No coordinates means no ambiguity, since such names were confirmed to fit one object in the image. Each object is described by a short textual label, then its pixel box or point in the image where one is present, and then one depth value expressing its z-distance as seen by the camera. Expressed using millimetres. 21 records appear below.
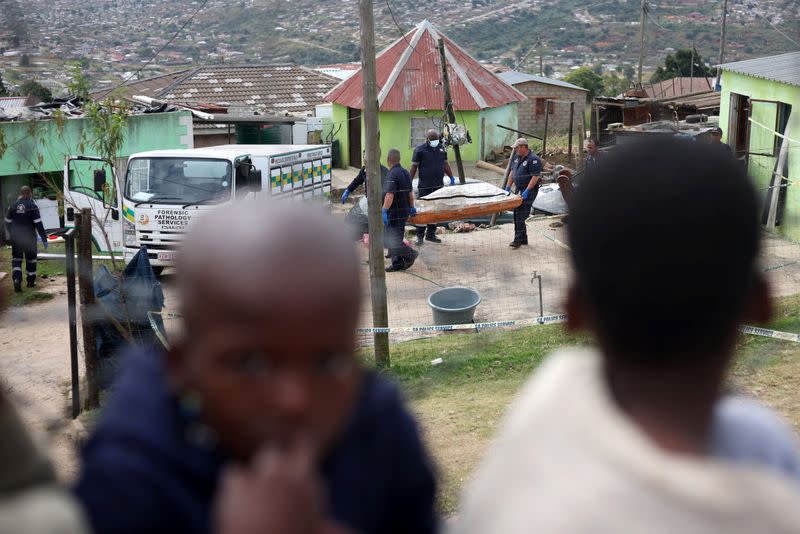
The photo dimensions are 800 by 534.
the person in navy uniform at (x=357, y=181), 14789
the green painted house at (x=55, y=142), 19031
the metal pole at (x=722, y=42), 32625
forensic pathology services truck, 13836
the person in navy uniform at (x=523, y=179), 13562
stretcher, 13711
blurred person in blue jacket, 970
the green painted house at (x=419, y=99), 26609
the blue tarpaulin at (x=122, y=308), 8397
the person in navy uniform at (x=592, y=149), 13588
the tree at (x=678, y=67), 40656
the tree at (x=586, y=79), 42116
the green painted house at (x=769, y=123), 13102
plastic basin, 9906
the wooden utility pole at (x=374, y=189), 8875
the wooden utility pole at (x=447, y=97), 20847
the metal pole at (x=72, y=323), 7930
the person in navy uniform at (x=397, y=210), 12789
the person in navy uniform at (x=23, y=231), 14570
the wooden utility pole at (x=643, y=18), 33812
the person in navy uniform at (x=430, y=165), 14602
